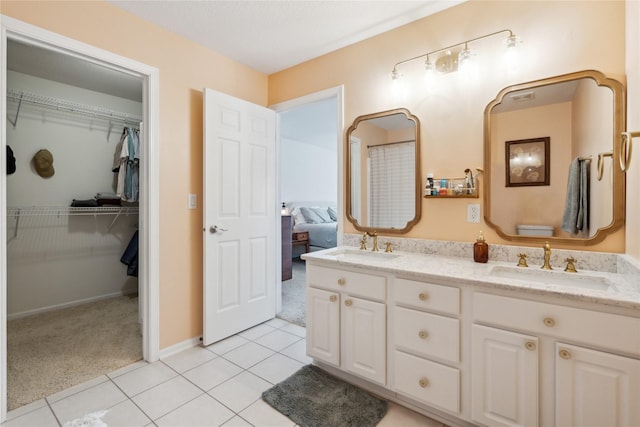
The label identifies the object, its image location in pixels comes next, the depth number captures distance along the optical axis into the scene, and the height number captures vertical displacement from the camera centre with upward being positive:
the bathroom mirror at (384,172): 2.19 +0.31
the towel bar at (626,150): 1.20 +0.26
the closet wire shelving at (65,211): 2.93 +0.02
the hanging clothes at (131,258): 3.44 -0.52
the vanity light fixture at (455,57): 1.74 +1.00
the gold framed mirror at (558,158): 1.54 +0.30
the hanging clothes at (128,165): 3.40 +0.55
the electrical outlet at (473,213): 1.93 -0.01
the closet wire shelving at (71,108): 2.86 +1.12
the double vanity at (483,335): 1.17 -0.59
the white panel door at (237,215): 2.45 -0.03
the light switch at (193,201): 2.46 +0.09
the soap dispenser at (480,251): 1.79 -0.23
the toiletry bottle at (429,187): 2.06 +0.17
